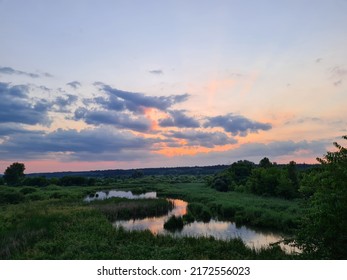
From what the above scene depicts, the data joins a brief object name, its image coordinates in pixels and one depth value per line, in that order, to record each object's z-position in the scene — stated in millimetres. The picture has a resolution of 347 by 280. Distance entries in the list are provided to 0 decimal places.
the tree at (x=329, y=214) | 12055
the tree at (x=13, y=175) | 106125
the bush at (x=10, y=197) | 52906
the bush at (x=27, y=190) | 70875
